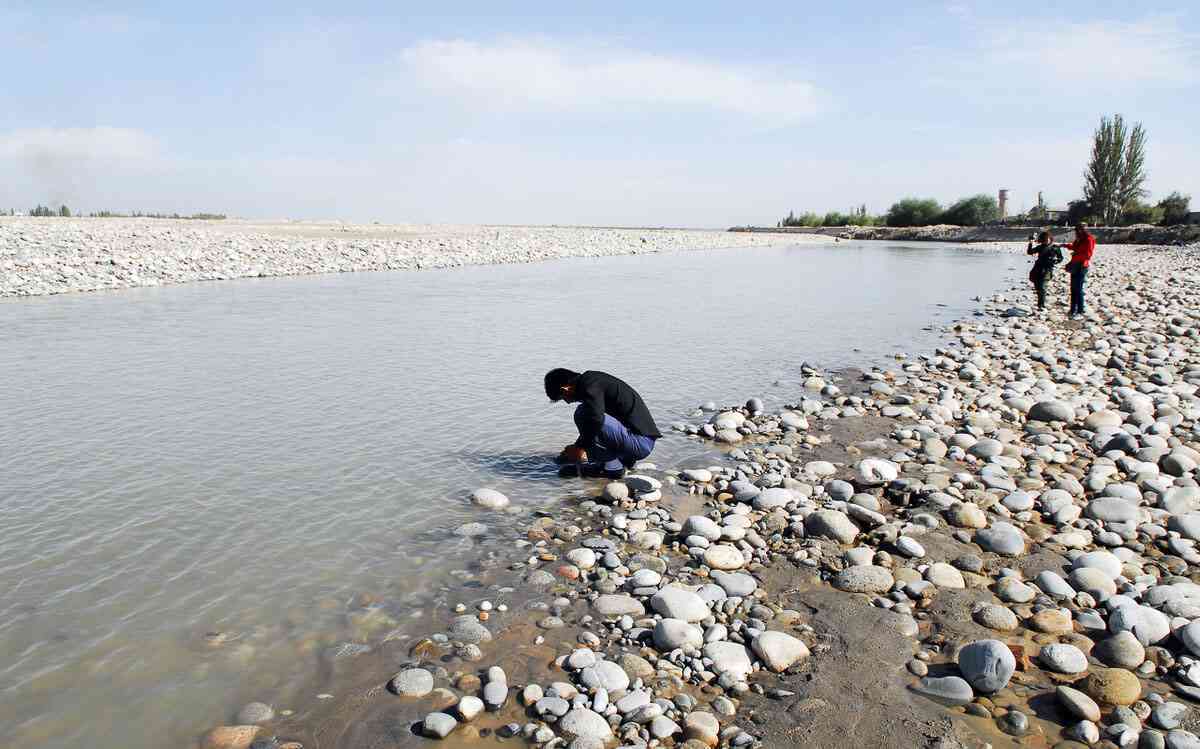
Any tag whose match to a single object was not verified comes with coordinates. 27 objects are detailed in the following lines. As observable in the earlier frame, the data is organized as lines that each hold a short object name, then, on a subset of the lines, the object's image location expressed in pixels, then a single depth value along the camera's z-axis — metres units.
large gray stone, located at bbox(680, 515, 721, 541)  6.08
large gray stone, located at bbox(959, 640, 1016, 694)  4.13
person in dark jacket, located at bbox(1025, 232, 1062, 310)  19.12
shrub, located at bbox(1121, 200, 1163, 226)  65.62
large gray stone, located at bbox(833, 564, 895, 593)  5.29
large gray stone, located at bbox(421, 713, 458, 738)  3.87
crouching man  7.41
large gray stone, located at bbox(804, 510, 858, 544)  6.05
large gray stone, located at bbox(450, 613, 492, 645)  4.76
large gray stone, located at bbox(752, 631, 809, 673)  4.45
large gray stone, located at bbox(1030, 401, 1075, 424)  9.26
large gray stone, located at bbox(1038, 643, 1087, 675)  4.28
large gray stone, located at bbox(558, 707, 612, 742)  3.82
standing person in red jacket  17.48
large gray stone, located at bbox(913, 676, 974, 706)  4.10
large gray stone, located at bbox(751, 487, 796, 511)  6.70
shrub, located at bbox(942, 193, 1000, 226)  91.94
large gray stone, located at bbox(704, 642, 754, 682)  4.37
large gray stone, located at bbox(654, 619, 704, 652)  4.59
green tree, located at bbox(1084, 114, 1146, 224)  68.69
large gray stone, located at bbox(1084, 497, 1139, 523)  6.25
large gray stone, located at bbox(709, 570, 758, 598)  5.29
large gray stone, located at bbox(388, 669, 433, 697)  4.22
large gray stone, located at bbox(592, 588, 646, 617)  5.05
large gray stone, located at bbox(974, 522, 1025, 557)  5.82
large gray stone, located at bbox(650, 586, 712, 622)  4.91
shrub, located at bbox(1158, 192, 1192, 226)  63.81
